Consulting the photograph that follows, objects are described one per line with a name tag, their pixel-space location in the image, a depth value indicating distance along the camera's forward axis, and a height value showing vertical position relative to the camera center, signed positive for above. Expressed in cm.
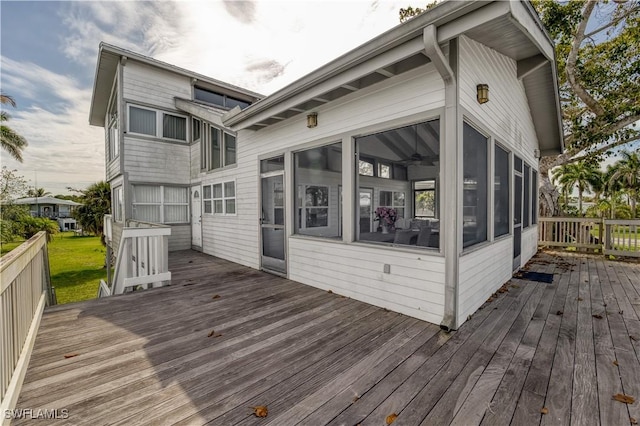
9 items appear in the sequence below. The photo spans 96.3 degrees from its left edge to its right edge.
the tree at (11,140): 1527 +394
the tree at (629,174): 2267 +264
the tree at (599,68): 878 +459
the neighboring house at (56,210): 3279 +19
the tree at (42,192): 3608 +253
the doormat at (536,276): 534 -135
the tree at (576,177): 2630 +289
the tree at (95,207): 1377 +20
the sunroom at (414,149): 320 +97
